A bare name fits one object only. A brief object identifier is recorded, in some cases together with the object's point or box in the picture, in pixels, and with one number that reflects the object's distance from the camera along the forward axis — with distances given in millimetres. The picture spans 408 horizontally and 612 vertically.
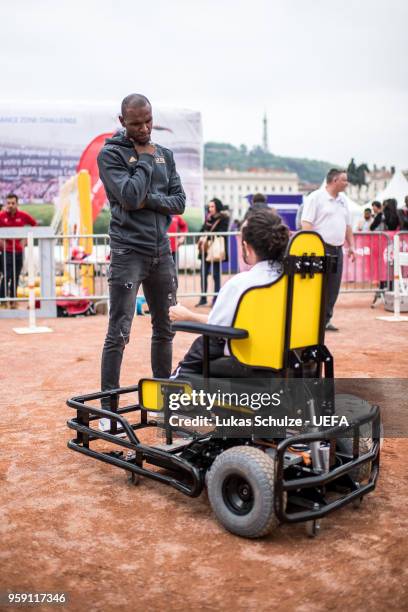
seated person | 3211
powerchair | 2871
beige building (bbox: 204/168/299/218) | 108000
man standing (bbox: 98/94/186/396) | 4020
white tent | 24062
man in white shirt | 7969
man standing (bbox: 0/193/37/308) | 11146
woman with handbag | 11780
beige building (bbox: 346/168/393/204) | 128888
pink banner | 11859
